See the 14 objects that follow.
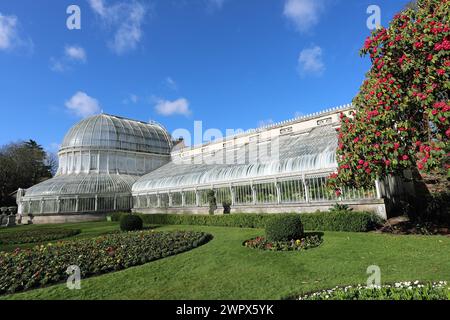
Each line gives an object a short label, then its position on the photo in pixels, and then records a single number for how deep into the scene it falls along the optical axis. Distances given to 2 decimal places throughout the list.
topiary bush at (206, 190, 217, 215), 23.96
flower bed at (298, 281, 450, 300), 5.16
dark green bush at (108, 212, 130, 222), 30.75
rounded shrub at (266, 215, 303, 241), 11.67
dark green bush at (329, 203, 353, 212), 15.97
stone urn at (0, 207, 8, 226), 34.16
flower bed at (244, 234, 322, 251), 11.04
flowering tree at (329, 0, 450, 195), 8.70
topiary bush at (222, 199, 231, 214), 23.55
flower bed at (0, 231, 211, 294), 8.74
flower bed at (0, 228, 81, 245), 17.83
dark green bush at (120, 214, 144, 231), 19.73
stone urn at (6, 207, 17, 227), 33.31
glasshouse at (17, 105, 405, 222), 19.06
